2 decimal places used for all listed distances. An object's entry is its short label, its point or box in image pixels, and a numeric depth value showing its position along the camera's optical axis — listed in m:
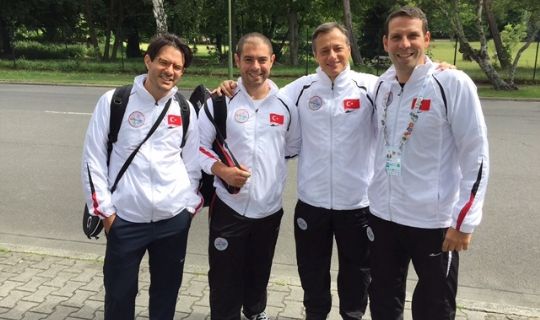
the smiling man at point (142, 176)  2.76
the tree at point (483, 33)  17.03
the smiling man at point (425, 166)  2.54
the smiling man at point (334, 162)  3.08
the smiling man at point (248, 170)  3.07
